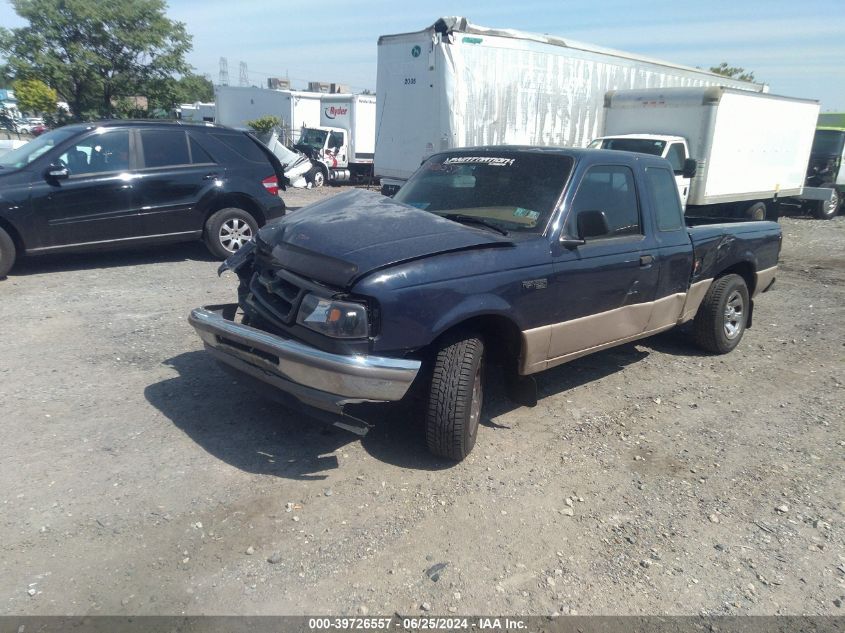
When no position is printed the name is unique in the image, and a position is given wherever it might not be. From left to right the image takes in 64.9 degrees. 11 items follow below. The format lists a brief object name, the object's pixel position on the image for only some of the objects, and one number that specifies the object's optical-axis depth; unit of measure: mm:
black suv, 7523
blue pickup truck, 3549
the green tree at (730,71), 39741
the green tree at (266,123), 26812
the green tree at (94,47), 21156
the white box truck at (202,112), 35684
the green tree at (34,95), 20266
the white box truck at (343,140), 23219
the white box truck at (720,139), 12656
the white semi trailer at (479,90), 11664
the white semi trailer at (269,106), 26359
